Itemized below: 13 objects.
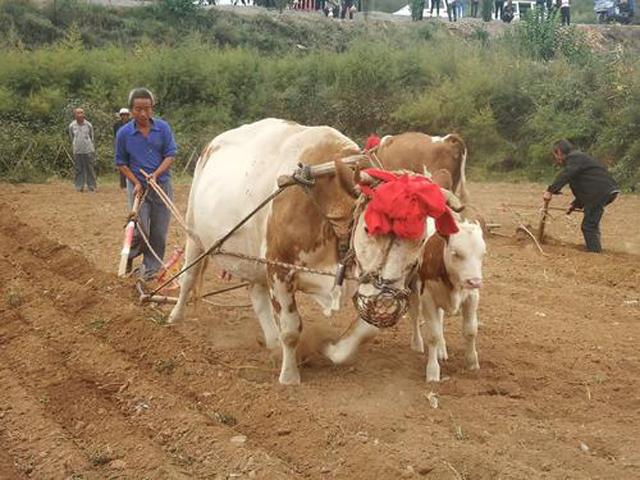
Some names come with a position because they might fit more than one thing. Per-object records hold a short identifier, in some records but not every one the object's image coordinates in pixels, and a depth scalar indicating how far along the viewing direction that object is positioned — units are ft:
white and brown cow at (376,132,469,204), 32.19
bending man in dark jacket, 42.29
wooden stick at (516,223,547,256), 42.59
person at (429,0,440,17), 141.45
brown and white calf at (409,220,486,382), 22.27
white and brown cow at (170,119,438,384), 18.58
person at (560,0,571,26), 120.57
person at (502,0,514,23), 137.86
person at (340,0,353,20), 131.95
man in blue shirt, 30.22
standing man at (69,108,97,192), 64.54
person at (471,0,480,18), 145.40
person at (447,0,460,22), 136.34
